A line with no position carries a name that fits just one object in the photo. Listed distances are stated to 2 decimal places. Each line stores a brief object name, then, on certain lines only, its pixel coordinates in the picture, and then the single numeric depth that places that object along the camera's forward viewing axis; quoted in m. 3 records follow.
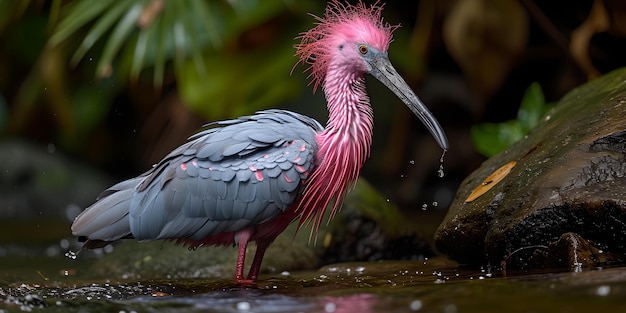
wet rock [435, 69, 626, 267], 8.87
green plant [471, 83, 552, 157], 14.47
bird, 10.05
